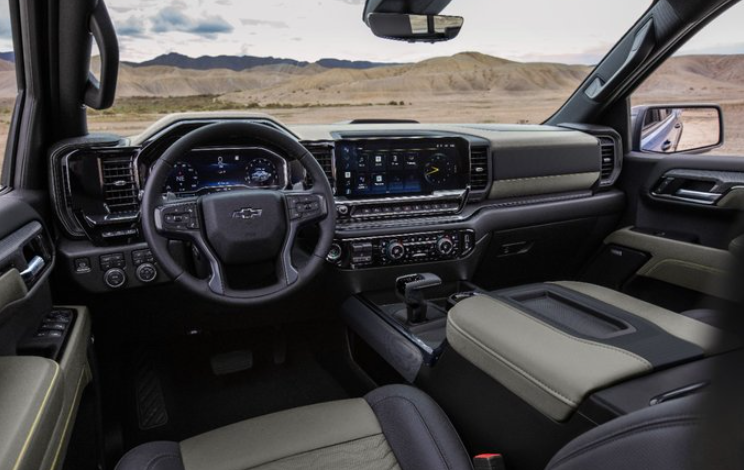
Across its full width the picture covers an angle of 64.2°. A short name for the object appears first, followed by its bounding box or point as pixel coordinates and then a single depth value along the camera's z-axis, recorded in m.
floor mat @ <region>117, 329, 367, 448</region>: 2.63
